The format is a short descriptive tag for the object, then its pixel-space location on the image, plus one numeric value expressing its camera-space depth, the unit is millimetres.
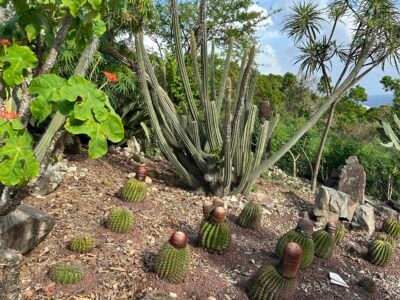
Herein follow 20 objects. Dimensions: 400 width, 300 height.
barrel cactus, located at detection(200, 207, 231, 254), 3514
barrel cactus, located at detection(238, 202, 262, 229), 4199
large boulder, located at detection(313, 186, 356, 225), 4987
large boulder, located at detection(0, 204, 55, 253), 2834
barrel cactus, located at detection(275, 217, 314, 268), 3609
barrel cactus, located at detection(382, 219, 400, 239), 5125
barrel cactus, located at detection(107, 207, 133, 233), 3463
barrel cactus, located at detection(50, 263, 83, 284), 2758
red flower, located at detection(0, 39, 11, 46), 1593
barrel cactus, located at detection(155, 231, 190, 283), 2971
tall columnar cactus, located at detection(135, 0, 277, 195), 4742
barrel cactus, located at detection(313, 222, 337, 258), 3910
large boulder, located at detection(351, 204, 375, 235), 5102
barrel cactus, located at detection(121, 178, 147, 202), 4137
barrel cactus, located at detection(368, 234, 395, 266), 4234
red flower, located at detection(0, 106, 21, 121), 1486
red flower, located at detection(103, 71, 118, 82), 2227
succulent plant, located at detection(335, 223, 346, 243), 4453
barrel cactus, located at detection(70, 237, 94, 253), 3102
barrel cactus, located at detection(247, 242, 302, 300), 2959
